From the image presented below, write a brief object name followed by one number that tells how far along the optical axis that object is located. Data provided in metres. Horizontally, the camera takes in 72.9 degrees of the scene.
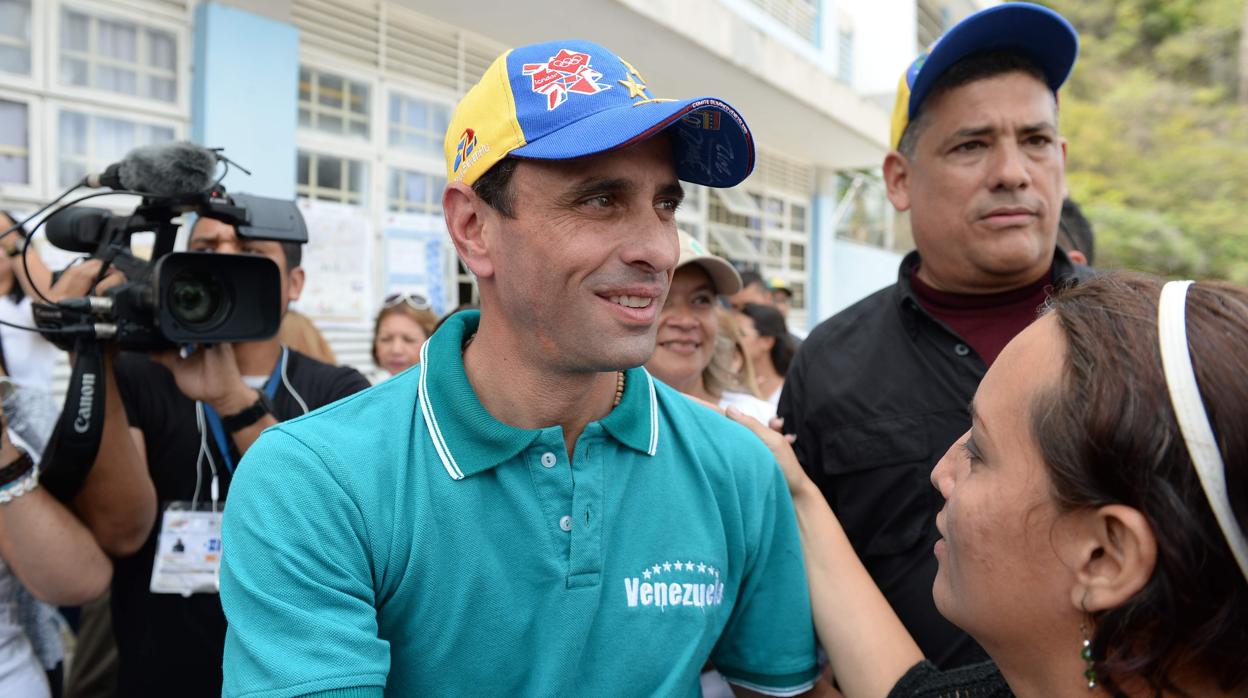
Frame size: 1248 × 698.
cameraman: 2.16
